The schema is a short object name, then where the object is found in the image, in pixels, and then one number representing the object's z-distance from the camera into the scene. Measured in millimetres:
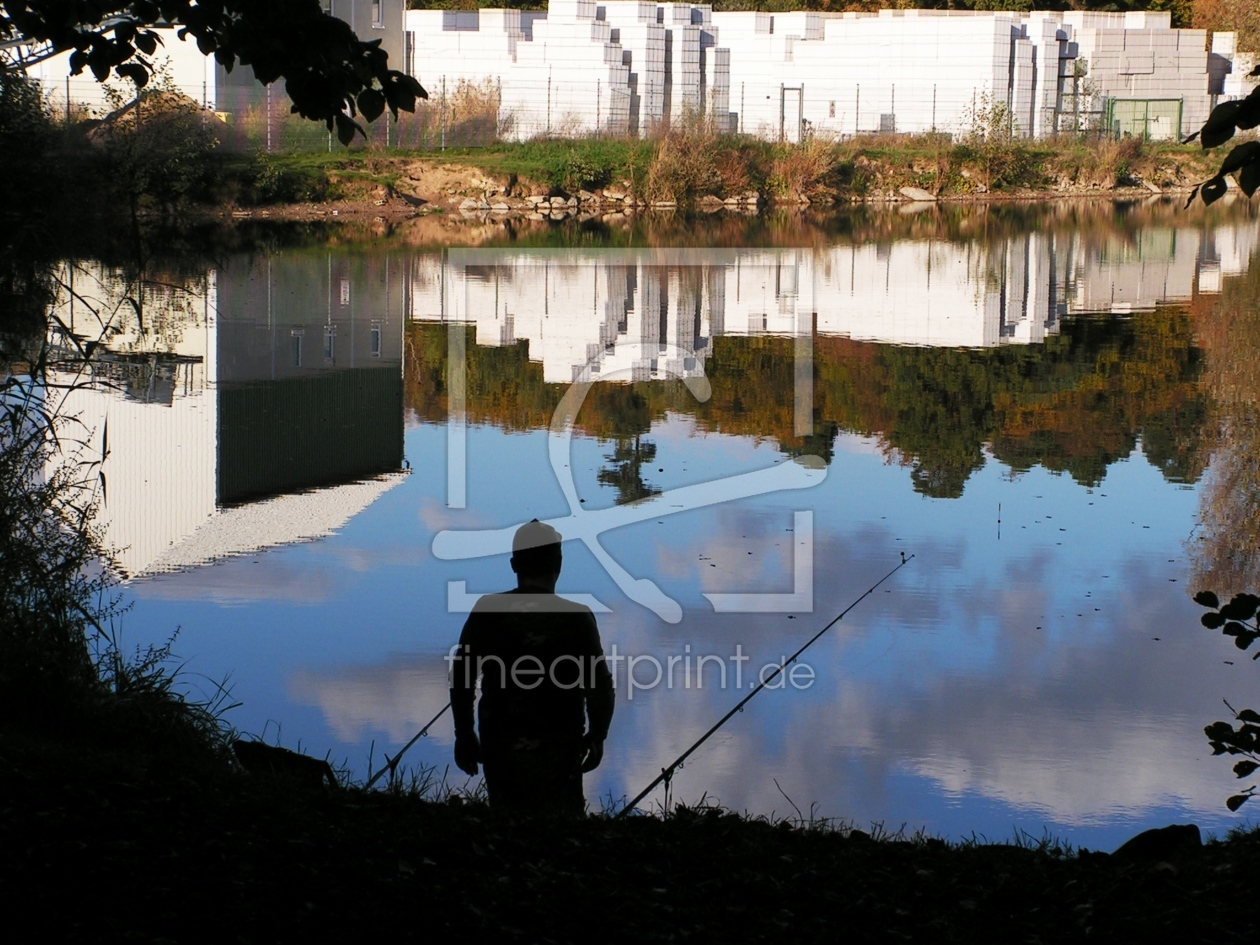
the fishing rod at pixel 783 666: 5246
